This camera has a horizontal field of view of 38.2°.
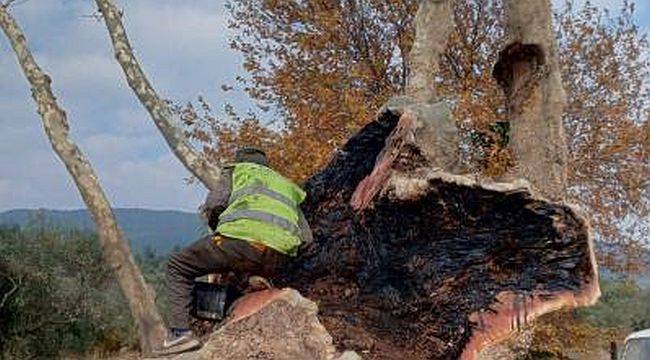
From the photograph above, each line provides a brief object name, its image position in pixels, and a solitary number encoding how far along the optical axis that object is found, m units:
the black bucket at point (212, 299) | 4.43
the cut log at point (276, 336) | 3.77
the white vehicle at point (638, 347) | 8.75
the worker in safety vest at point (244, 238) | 4.36
